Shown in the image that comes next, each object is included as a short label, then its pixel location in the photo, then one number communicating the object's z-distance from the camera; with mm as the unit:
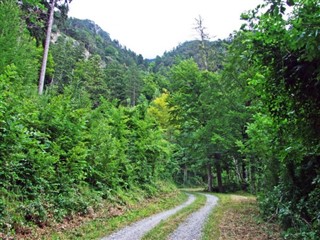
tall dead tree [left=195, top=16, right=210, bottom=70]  31938
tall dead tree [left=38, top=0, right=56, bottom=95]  17581
